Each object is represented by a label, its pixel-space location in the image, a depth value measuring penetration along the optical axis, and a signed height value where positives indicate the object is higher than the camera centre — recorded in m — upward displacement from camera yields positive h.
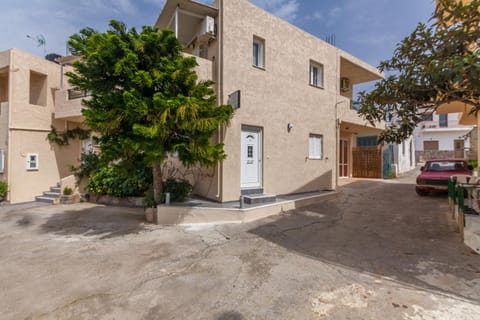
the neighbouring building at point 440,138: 31.05 +3.52
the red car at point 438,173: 10.36 -0.43
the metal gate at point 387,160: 17.03 +0.27
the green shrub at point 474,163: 13.00 +0.05
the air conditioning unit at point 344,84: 14.92 +5.09
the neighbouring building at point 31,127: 11.06 +1.77
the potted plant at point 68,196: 11.20 -1.60
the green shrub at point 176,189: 8.02 -0.89
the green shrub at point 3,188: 10.80 -1.16
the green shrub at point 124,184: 10.31 -0.94
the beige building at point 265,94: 8.37 +2.85
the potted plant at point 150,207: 7.65 -1.43
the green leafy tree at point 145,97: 5.83 +1.67
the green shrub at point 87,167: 11.96 -0.20
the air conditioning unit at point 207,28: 8.23 +4.73
